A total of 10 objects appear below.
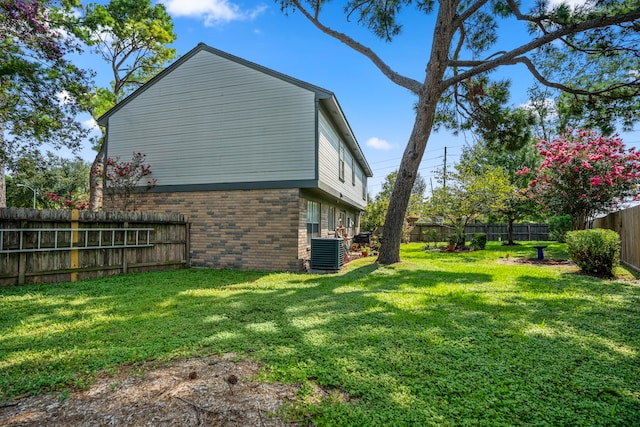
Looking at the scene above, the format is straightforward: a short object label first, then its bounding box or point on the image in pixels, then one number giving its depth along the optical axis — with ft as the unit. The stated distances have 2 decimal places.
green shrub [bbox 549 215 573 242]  52.32
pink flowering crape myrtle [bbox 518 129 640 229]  36.47
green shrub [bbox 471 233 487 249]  54.24
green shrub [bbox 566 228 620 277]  24.26
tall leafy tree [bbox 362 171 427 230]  59.88
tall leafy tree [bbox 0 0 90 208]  25.50
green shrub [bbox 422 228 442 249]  59.92
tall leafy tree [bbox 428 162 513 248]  51.11
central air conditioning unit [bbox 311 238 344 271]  28.84
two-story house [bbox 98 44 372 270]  29.53
